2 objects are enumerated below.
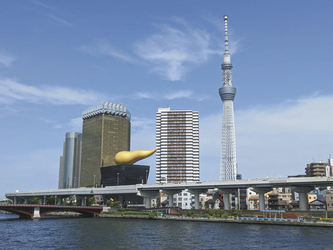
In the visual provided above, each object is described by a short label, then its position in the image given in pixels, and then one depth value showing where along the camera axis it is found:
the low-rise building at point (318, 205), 117.62
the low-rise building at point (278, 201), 130.38
